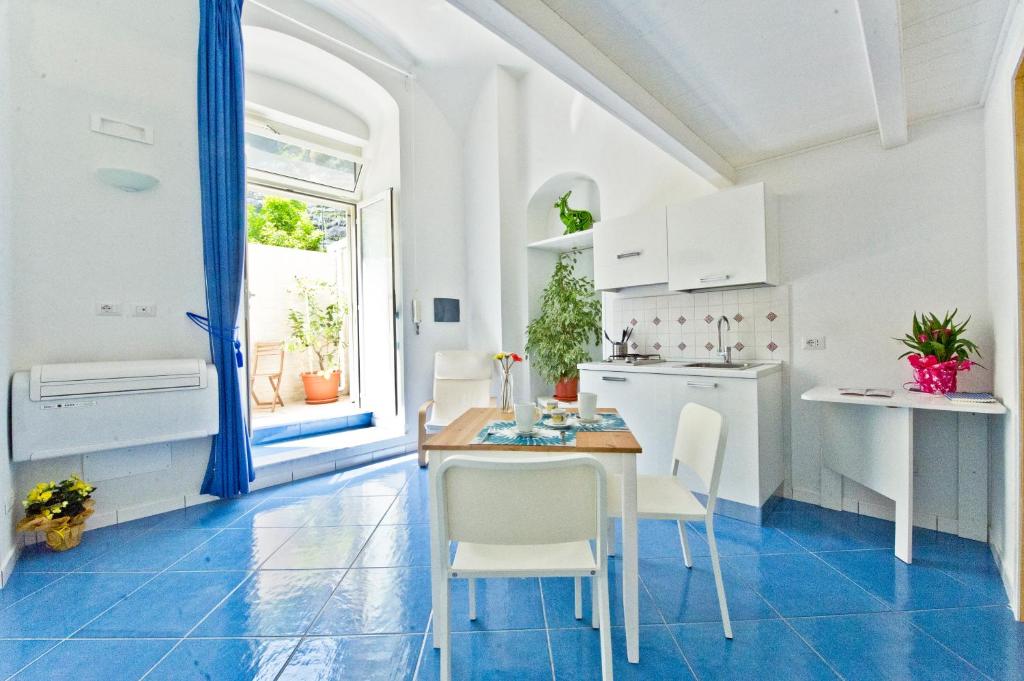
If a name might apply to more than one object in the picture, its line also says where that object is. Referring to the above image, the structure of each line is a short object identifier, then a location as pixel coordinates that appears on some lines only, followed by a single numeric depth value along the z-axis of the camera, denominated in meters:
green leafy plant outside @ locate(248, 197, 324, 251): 6.90
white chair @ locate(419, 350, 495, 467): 3.91
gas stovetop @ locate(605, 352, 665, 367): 3.33
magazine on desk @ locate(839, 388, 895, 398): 2.27
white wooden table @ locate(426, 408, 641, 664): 1.48
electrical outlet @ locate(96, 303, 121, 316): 2.63
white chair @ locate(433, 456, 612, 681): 1.15
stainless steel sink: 2.81
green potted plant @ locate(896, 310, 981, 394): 2.20
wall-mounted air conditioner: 2.31
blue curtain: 2.94
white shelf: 3.97
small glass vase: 2.13
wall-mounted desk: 2.08
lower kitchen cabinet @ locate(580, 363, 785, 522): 2.54
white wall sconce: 2.57
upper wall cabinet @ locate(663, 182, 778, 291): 2.71
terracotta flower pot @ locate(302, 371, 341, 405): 5.45
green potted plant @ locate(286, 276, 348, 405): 5.45
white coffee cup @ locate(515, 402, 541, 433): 1.71
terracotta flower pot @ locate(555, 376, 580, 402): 3.95
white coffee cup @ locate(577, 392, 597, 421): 1.91
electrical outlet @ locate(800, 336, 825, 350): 2.79
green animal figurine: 4.02
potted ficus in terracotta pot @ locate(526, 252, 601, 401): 3.81
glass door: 4.30
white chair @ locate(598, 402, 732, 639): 1.60
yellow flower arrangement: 2.27
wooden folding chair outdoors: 5.33
